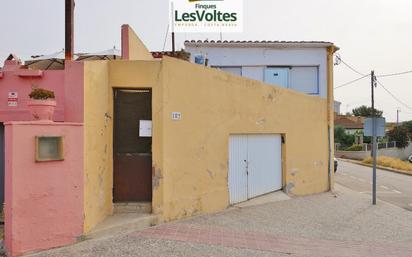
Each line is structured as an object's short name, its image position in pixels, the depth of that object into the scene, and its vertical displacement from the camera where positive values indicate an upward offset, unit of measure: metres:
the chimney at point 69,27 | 7.76 +2.08
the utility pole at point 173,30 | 16.04 +4.42
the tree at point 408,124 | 58.44 +1.70
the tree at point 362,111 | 90.54 +5.63
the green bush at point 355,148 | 47.68 -1.40
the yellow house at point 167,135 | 7.54 +0.02
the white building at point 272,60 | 20.41 +3.83
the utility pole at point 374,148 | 13.70 -0.40
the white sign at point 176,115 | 8.44 +0.43
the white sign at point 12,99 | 8.20 +0.74
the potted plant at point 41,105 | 6.34 +0.49
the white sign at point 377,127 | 13.69 +0.30
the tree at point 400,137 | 50.91 -0.15
